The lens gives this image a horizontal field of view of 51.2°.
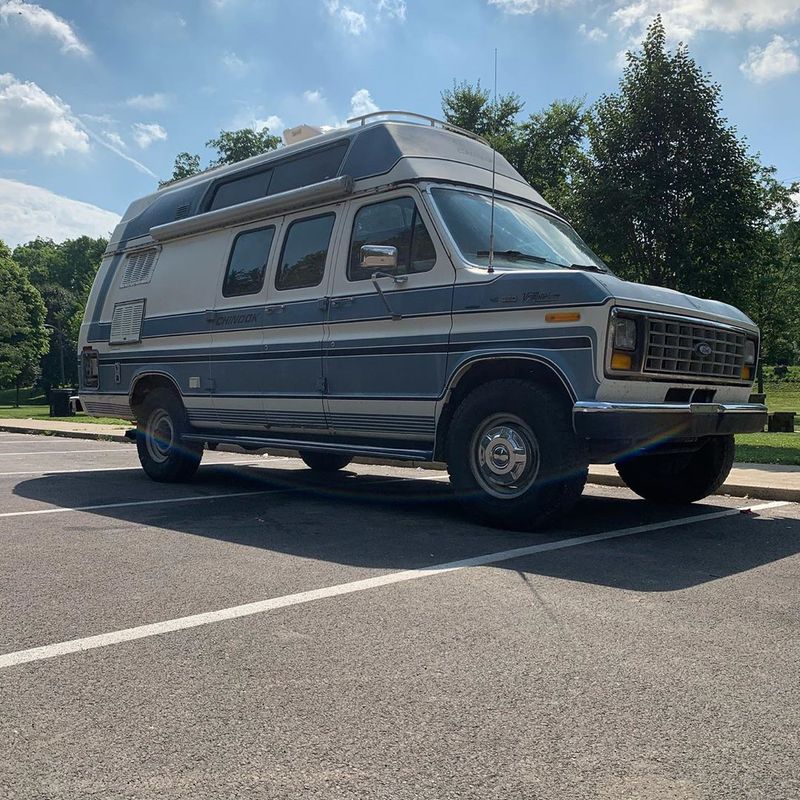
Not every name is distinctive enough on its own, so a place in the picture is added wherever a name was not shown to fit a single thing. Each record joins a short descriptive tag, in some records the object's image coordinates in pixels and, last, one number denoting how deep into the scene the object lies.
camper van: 5.54
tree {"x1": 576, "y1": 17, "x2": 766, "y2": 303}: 15.85
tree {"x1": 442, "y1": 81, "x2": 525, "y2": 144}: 35.09
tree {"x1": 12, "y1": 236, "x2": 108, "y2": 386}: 75.19
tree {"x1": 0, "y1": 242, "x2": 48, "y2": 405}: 52.16
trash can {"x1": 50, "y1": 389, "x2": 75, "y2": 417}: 27.12
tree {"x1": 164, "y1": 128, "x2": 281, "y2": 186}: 54.03
